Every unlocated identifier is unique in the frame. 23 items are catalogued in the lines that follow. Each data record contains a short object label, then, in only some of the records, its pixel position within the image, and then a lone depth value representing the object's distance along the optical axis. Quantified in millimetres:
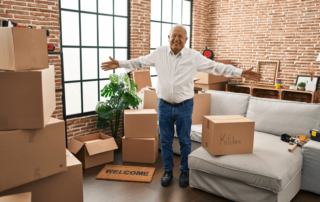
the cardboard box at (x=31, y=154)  1595
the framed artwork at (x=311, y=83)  4734
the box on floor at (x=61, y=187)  1879
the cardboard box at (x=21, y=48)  1500
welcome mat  2926
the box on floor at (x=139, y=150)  3336
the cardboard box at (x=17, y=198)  1564
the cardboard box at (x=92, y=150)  3176
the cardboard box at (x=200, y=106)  3609
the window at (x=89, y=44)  3615
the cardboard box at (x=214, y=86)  5323
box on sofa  2426
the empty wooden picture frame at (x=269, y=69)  5316
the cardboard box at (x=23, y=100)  1537
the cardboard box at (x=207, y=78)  5212
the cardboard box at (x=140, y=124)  3299
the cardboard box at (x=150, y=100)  3691
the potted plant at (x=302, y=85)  4820
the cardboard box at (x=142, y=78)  4172
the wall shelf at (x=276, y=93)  4860
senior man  2645
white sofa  2248
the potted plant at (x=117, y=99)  3538
